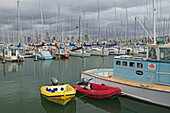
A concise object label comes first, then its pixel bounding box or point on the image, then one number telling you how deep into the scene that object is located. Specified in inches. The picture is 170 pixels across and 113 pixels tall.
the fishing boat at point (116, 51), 2355.1
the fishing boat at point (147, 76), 443.5
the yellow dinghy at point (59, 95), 468.1
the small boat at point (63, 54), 1938.4
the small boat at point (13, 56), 1624.4
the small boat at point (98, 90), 503.2
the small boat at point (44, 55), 1823.3
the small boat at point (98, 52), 2271.2
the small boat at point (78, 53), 2152.6
